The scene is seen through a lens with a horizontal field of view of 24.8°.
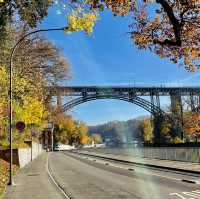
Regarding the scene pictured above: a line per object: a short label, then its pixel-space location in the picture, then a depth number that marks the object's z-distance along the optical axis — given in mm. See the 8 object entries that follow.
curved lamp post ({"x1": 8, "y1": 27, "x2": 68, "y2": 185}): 19703
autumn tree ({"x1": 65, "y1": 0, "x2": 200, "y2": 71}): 11938
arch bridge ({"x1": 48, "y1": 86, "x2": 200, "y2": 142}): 98438
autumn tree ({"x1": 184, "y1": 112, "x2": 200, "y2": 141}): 59734
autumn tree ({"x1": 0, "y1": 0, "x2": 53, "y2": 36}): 16125
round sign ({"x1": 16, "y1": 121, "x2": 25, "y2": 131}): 22706
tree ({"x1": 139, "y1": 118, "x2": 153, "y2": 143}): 153362
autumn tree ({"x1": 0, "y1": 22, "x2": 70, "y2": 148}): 31656
